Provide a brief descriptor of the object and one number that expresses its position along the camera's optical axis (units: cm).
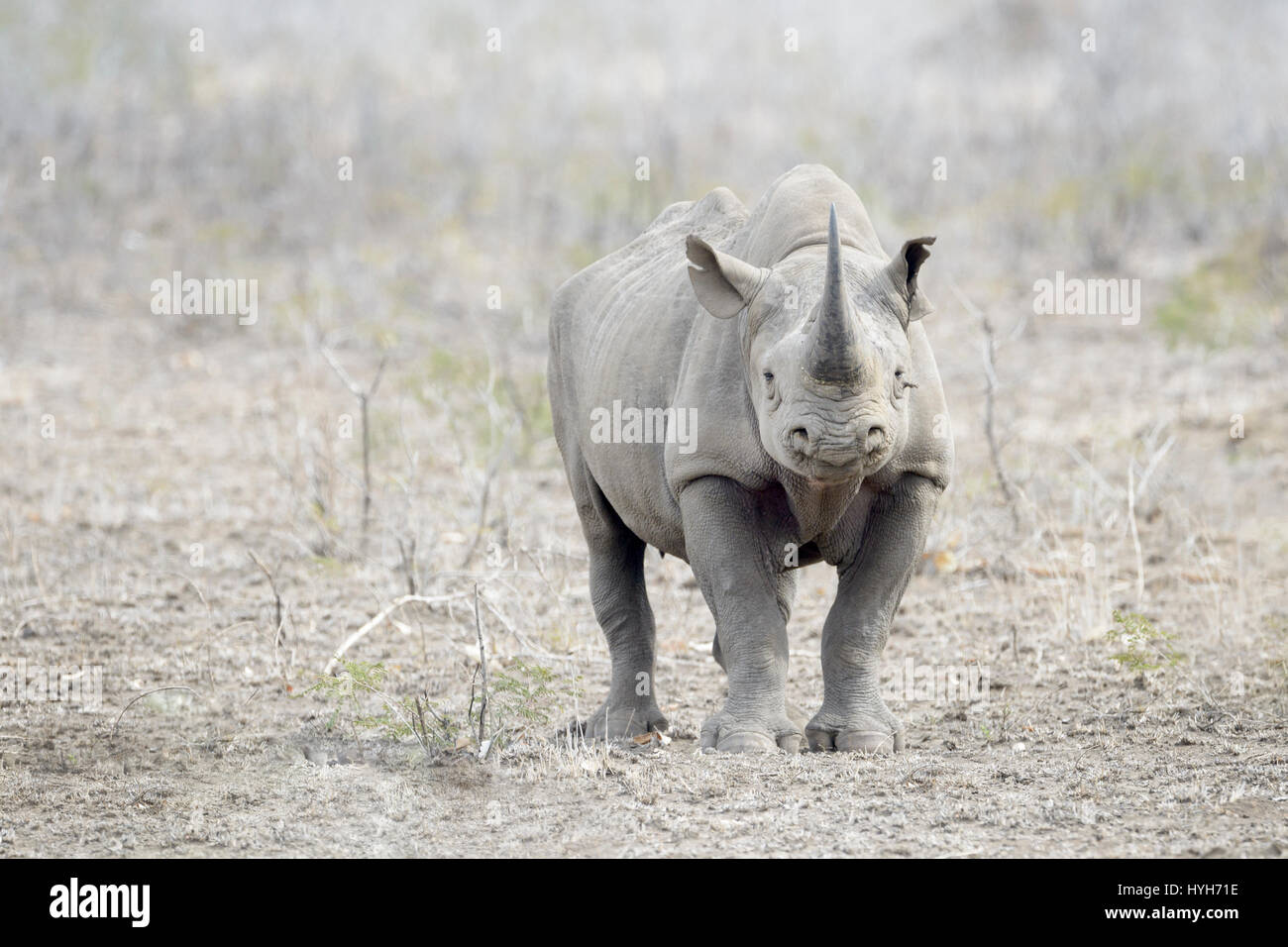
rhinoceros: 1083
